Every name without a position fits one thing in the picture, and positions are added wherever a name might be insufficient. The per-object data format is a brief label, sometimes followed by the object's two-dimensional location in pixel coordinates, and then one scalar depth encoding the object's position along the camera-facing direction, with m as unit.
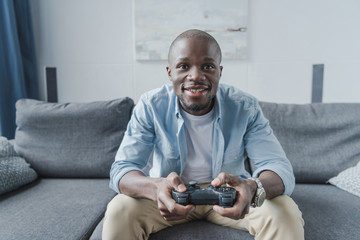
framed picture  1.77
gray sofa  1.25
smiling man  0.79
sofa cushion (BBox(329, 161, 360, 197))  1.25
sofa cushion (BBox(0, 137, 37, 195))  1.23
